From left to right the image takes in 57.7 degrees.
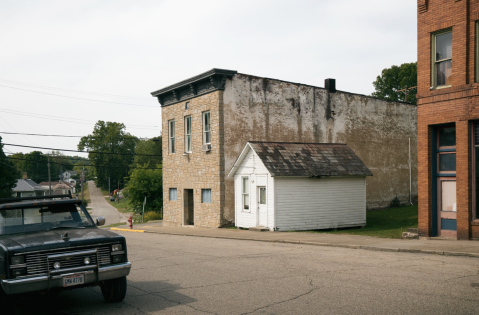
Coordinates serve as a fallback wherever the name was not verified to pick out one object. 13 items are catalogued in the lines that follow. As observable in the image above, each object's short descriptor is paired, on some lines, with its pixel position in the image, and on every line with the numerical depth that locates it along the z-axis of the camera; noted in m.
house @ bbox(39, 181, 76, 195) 112.10
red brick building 14.01
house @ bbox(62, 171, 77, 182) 175.50
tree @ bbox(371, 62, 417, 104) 58.09
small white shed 20.52
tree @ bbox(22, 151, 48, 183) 123.12
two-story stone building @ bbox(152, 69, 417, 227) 24.17
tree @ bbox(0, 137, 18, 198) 54.91
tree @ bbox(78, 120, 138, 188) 96.31
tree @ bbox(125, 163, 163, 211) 43.53
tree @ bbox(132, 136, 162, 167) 93.21
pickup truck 6.14
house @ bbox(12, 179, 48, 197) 80.44
